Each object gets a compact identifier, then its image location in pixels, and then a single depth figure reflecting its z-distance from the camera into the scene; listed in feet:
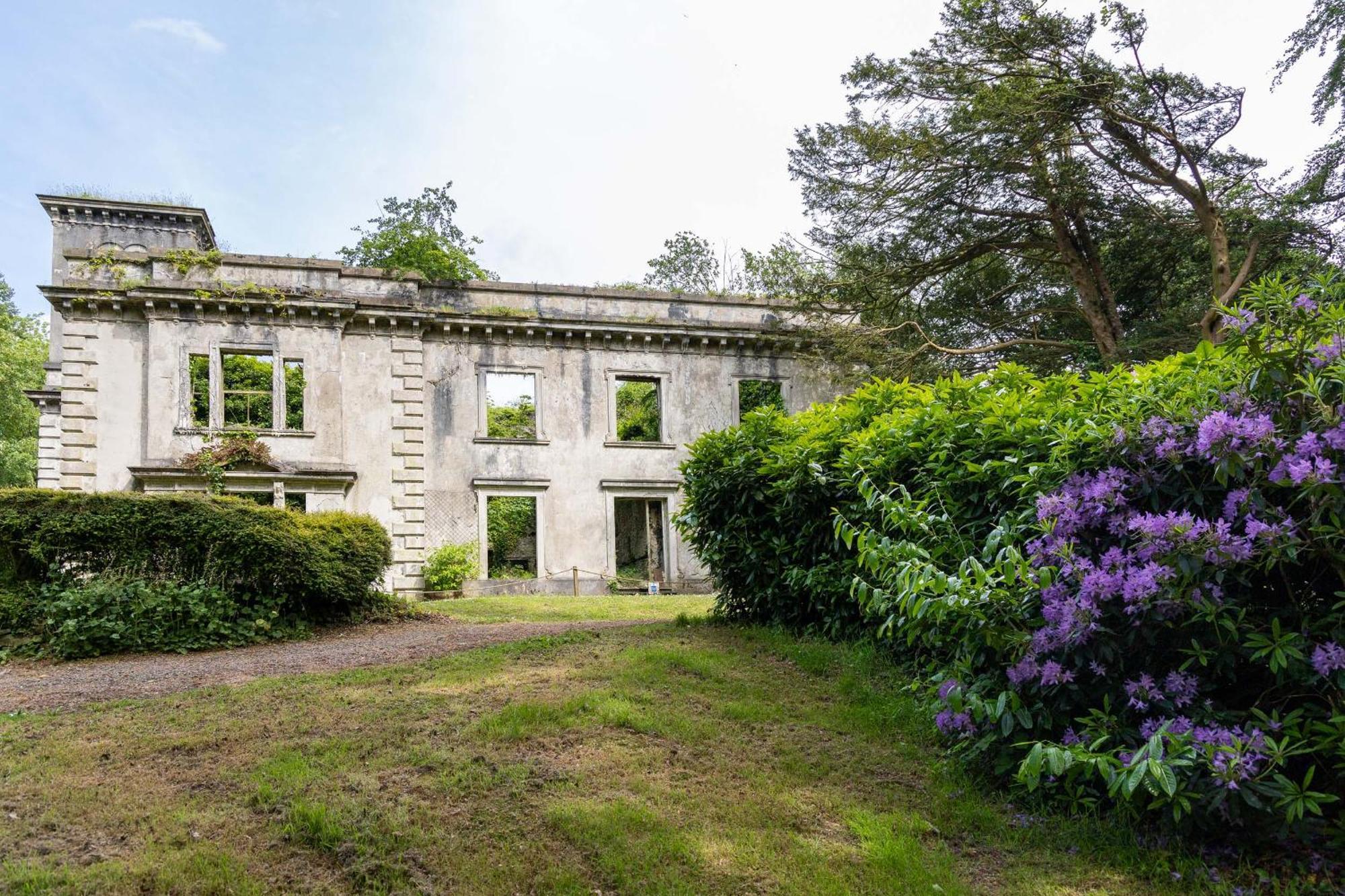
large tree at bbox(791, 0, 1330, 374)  51.11
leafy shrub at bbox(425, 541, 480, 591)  59.72
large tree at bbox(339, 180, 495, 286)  103.96
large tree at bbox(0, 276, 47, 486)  119.03
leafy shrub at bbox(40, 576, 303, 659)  30.45
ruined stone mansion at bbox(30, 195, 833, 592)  58.29
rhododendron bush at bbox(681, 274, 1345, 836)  10.94
